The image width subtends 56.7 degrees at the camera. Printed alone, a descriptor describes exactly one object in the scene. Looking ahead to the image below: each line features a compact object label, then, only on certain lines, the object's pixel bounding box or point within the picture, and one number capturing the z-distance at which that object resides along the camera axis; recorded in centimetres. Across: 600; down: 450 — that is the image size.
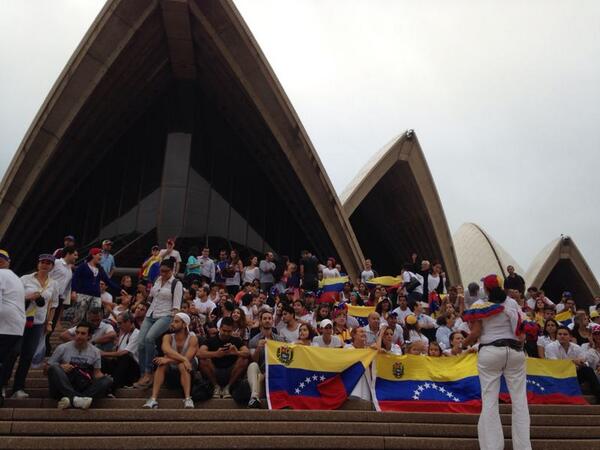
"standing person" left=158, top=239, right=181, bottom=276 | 1148
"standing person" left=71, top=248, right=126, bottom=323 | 898
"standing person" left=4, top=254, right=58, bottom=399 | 622
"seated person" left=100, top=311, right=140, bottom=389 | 680
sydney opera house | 1742
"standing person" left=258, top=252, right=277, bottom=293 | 1506
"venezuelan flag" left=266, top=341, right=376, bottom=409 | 662
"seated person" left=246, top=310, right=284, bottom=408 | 635
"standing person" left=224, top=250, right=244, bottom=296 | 1430
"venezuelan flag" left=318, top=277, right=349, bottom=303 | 1458
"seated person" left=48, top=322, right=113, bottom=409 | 582
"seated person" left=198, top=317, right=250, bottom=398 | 668
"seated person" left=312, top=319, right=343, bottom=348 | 770
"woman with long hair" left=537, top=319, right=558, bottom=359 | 895
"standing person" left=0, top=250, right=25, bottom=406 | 577
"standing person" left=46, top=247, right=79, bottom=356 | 858
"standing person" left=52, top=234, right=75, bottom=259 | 916
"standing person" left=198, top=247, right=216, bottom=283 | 1408
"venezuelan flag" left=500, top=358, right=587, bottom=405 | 760
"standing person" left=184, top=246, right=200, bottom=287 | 1380
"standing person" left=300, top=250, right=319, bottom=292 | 1484
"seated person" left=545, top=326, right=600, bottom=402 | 839
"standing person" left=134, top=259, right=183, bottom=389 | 681
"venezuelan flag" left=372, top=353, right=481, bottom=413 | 686
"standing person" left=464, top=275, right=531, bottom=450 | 511
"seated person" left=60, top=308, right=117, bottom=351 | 747
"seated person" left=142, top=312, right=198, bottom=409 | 620
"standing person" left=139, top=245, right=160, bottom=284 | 1204
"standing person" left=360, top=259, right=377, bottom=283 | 1525
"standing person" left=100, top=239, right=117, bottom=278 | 1184
